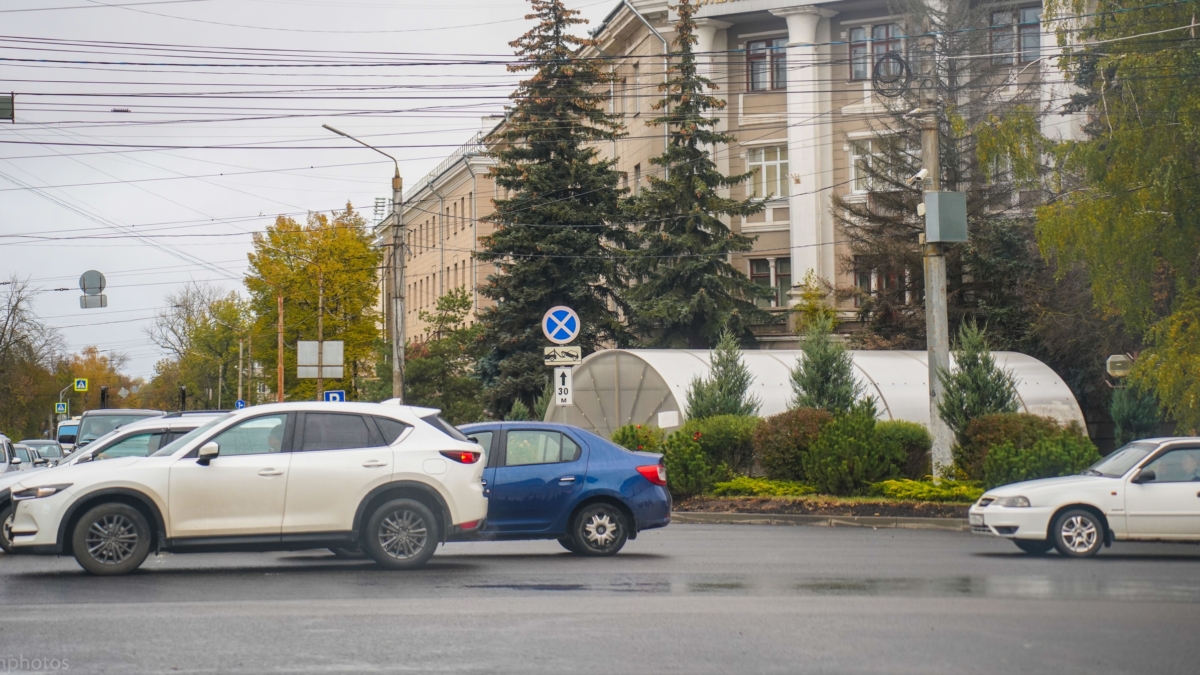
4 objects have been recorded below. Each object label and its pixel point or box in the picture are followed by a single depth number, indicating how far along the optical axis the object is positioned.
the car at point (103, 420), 33.69
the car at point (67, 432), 48.99
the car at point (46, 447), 44.38
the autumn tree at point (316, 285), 72.75
